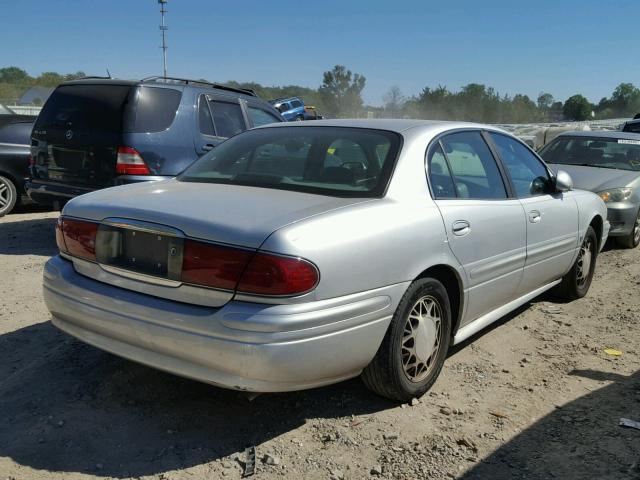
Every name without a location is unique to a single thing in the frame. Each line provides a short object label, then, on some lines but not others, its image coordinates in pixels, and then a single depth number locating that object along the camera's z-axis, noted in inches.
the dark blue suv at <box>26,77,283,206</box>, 241.6
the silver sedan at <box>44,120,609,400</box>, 102.7
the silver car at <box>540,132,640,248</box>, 307.6
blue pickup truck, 1075.7
